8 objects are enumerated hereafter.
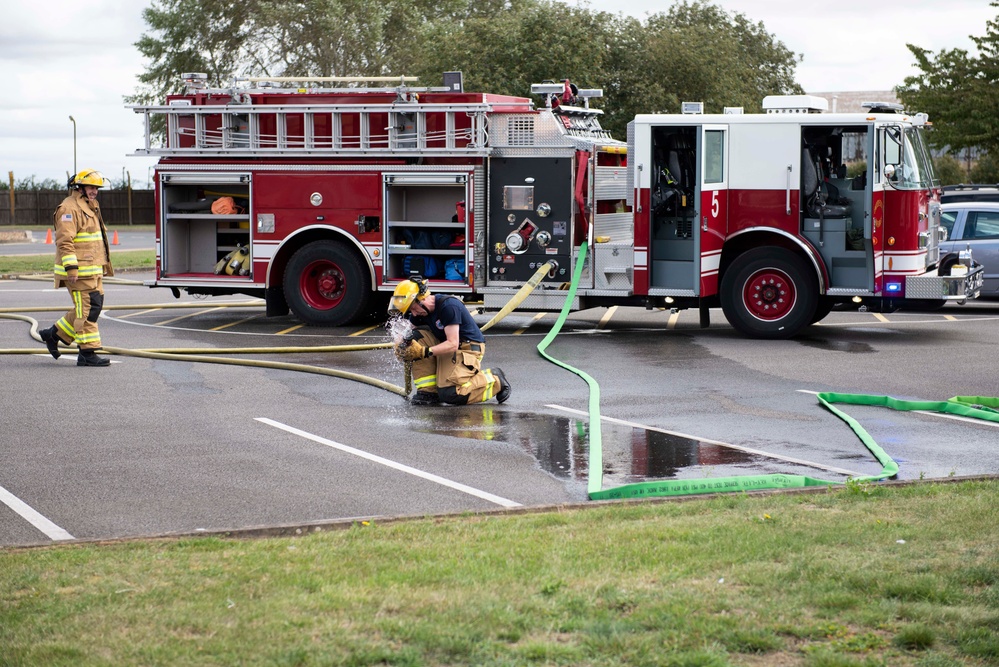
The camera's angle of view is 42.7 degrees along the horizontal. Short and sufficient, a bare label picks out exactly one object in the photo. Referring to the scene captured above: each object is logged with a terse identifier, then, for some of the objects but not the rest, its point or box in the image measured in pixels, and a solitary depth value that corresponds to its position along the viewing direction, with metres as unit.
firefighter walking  12.80
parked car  17.64
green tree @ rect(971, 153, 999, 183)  34.56
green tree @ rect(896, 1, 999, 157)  28.61
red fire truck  14.44
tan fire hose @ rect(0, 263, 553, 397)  11.57
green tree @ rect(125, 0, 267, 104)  51.94
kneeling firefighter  10.44
